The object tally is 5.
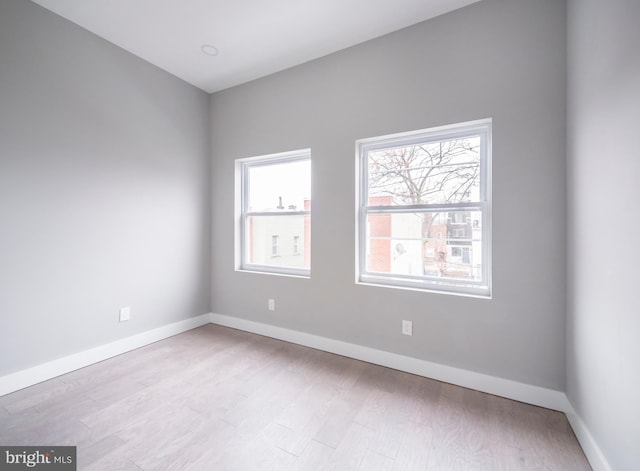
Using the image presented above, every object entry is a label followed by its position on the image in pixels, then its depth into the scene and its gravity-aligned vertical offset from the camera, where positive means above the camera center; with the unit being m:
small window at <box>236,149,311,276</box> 2.98 +0.26
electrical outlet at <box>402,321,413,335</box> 2.27 -0.78
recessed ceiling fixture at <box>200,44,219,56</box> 2.59 +1.81
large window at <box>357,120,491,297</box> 2.14 +0.23
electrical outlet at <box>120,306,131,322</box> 2.63 -0.79
